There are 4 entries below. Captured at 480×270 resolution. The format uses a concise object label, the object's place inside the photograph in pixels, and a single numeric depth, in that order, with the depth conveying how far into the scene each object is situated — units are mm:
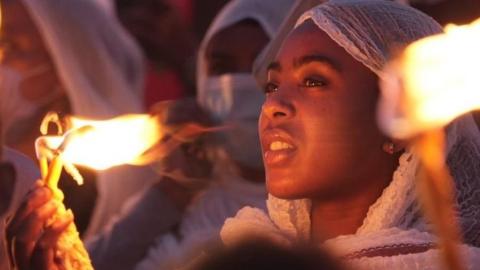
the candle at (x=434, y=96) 2697
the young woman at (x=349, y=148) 4676
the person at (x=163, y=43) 9891
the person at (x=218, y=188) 7058
